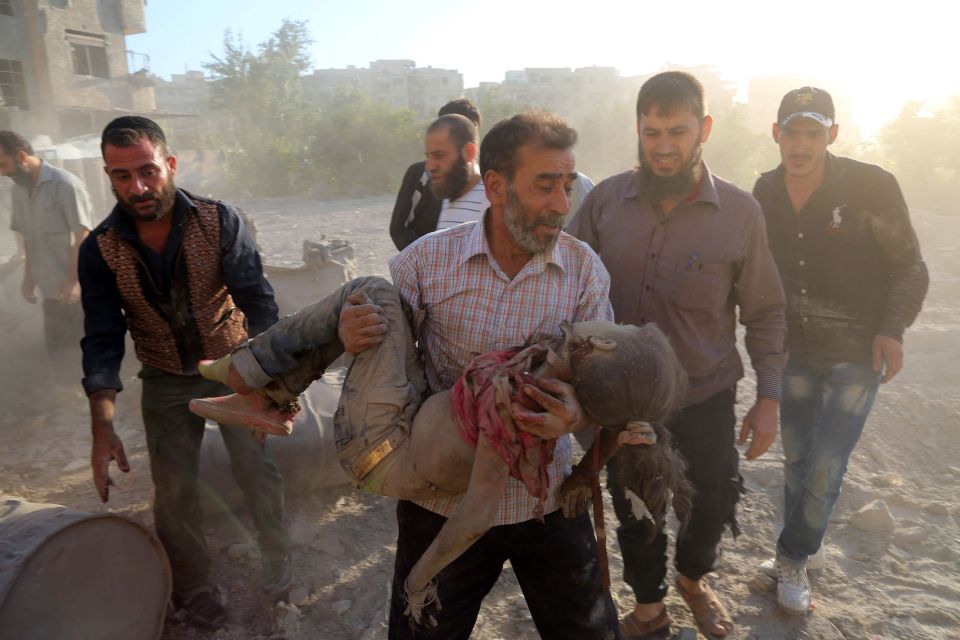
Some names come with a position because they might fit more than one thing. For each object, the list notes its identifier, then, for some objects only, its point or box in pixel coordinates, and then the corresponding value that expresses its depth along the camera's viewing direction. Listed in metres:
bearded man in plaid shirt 1.99
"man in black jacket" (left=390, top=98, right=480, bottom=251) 4.20
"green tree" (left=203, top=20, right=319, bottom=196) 31.44
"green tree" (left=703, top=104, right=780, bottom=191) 19.47
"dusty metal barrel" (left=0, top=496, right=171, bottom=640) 2.18
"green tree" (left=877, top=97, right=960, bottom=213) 15.61
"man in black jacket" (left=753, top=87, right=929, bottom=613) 2.91
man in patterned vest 2.68
